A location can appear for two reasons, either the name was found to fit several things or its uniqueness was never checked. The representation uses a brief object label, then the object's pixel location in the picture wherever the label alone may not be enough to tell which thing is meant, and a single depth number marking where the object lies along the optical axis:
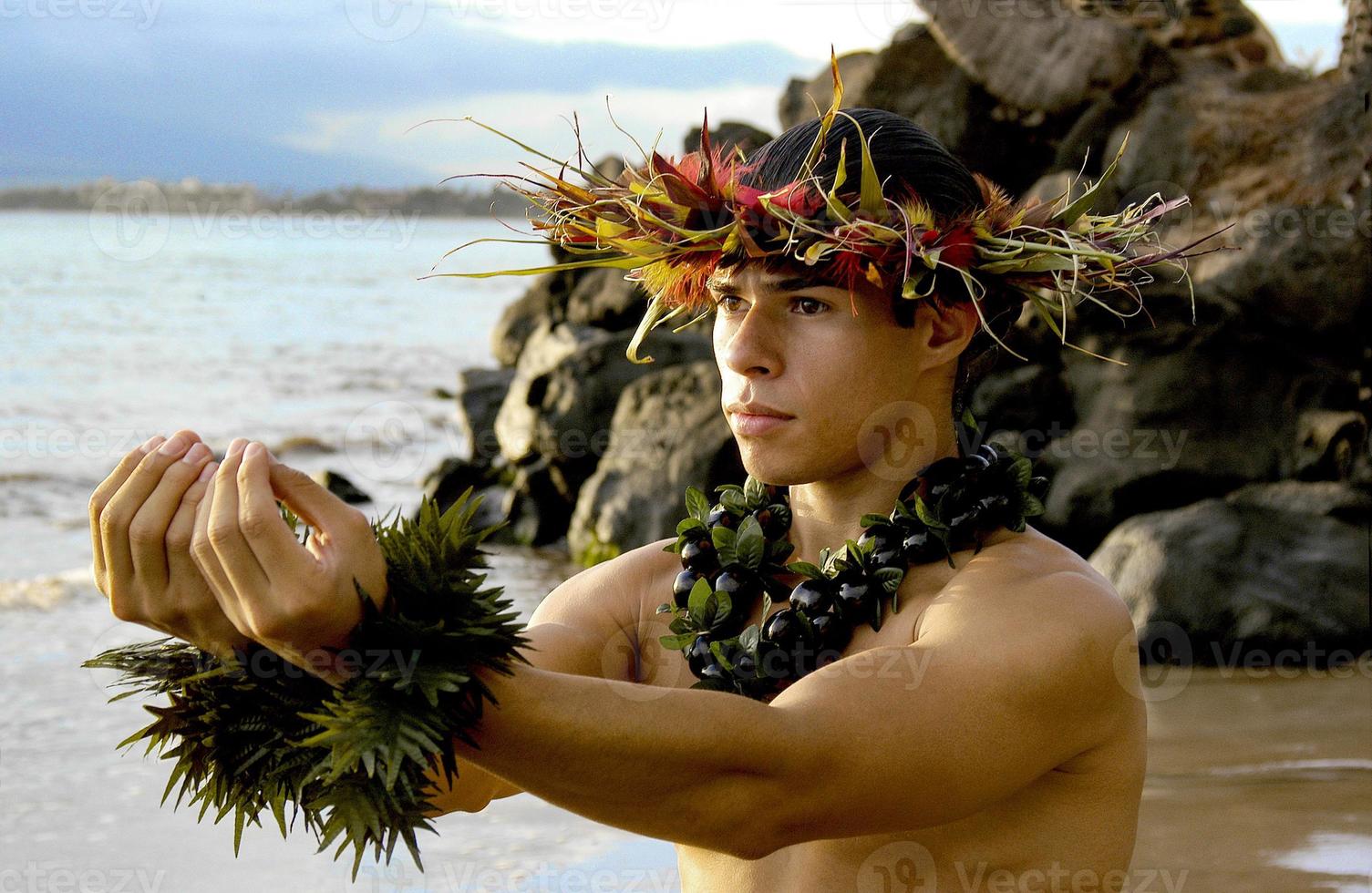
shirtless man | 1.63
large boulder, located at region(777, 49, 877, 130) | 10.12
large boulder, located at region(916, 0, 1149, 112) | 9.57
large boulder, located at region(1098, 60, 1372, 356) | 7.47
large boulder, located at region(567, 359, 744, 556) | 8.41
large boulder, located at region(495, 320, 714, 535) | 9.87
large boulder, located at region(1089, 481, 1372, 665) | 6.25
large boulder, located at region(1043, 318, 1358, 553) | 7.40
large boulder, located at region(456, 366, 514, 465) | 11.55
